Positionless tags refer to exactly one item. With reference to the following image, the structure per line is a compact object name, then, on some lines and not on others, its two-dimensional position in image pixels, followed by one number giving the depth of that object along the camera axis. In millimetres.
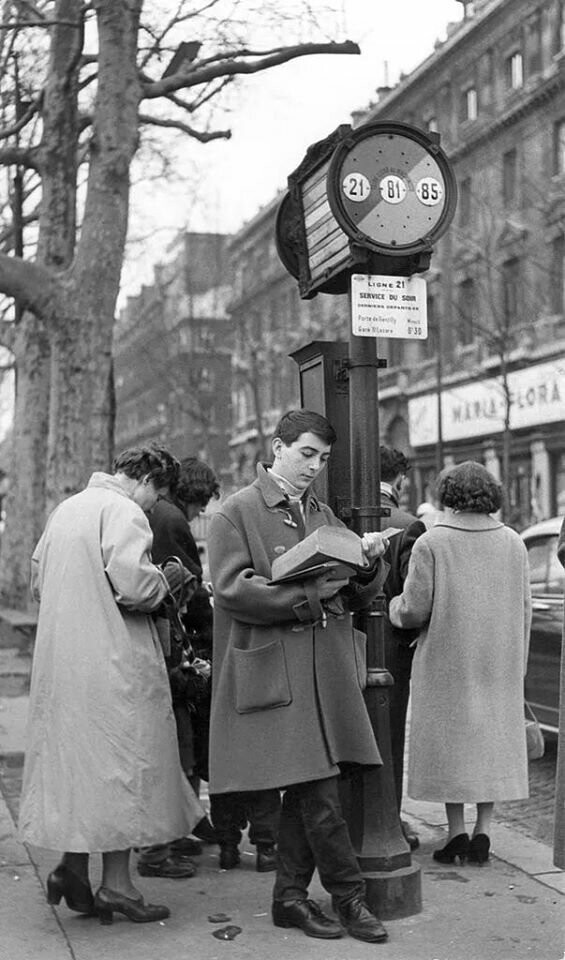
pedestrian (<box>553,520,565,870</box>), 3779
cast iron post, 4684
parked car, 7547
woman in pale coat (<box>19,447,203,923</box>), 4484
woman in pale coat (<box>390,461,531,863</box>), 5422
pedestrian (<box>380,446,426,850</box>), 5723
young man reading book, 4332
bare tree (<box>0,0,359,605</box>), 10328
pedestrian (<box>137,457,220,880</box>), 5355
